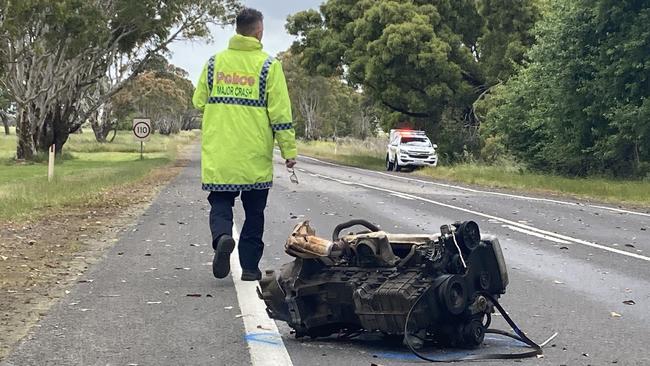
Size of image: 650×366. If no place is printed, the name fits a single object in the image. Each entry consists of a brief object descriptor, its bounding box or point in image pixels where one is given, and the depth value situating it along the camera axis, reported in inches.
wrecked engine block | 191.0
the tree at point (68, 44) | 1298.0
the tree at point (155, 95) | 3139.8
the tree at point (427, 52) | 1566.2
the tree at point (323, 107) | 3043.8
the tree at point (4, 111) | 2645.2
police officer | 270.4
